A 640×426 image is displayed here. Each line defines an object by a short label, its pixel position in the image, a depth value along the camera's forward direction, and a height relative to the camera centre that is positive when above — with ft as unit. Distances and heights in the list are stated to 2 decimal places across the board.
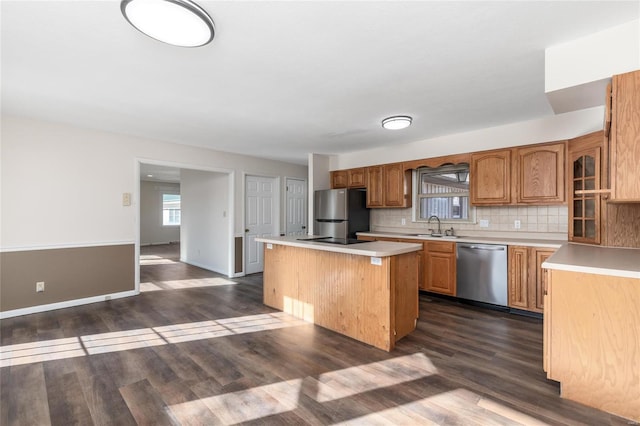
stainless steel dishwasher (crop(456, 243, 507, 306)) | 11.87 -2.50
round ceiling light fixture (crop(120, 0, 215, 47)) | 4.99 +3.49
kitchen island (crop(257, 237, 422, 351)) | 8.71 -2.50
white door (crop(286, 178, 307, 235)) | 21.48 +0.45
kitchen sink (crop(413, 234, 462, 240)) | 13.88 -1.13
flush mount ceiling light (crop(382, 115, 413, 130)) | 11.21 +3.52
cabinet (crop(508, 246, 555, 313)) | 10.96 -2.46
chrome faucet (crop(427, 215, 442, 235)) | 15.31 -0.38
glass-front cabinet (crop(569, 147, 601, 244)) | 9.56 +0.48
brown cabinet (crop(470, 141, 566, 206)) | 11.40 +1.56
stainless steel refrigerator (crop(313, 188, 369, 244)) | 16.92 -0.01
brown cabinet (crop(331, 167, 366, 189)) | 17.83 +2.18
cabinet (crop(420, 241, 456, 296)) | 13.20 -2.52
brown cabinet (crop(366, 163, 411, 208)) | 15.99 +1.53
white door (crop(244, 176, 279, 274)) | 19.19 -0.08
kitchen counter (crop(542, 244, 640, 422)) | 5.71 -2.46
